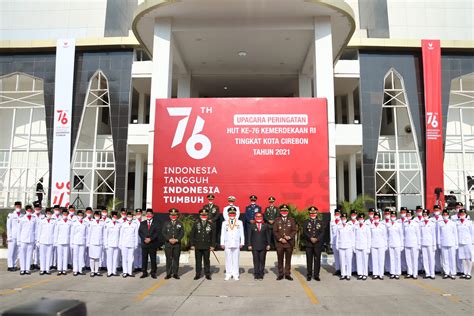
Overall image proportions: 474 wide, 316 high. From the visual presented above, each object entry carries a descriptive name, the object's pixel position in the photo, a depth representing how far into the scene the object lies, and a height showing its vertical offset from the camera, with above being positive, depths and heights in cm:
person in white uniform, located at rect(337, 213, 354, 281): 875 -131
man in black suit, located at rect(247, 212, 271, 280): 879 -125
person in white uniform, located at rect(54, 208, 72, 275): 910 -119
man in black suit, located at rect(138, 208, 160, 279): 880 -118
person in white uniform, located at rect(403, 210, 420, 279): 893 -129
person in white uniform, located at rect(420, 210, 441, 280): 896 -134
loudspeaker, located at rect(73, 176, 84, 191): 1990 +36
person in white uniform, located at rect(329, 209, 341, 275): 945 -125
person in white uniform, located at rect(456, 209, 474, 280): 894 -122
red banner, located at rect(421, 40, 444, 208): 1891 +454
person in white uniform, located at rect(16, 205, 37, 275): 916 -116
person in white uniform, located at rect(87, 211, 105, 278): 891 -122
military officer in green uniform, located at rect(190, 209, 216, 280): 862 -114
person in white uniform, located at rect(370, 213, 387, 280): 886 -135
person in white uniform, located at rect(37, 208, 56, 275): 912 -121
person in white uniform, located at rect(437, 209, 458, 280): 899 -128
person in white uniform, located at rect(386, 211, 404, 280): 892 -131
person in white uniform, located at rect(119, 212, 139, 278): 889 -125
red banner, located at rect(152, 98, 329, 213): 1176 +123
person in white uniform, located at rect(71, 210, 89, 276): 897 -122
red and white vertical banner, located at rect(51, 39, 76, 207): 1912 +499
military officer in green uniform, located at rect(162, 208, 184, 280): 870 -125
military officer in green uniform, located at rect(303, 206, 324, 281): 859 -119
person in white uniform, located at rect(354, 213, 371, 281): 881 -133
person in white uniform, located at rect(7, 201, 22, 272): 951 -111
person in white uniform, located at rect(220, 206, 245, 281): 873 -118
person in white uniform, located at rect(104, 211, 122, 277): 898 -125
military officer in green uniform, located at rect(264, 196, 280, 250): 1049 -63
